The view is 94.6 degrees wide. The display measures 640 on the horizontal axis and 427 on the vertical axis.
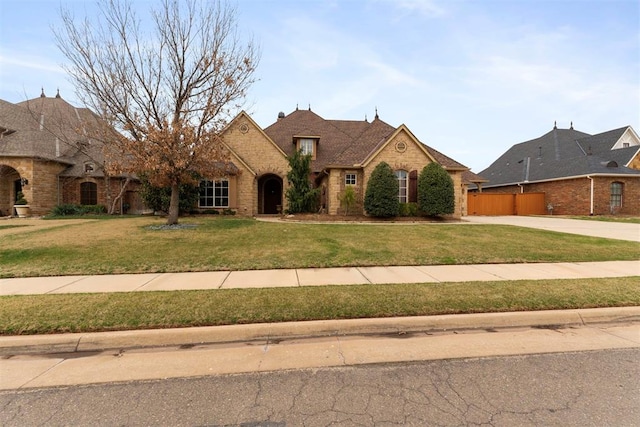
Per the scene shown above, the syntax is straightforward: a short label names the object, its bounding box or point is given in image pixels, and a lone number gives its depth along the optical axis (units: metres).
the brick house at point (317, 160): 18.42
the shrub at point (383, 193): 16.81
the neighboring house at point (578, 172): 23.77
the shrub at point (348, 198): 17.65
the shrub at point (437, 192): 17.22
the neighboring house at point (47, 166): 20.16
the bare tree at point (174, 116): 11.74
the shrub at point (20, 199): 20.08
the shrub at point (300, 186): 18.30
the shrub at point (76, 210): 19.75
